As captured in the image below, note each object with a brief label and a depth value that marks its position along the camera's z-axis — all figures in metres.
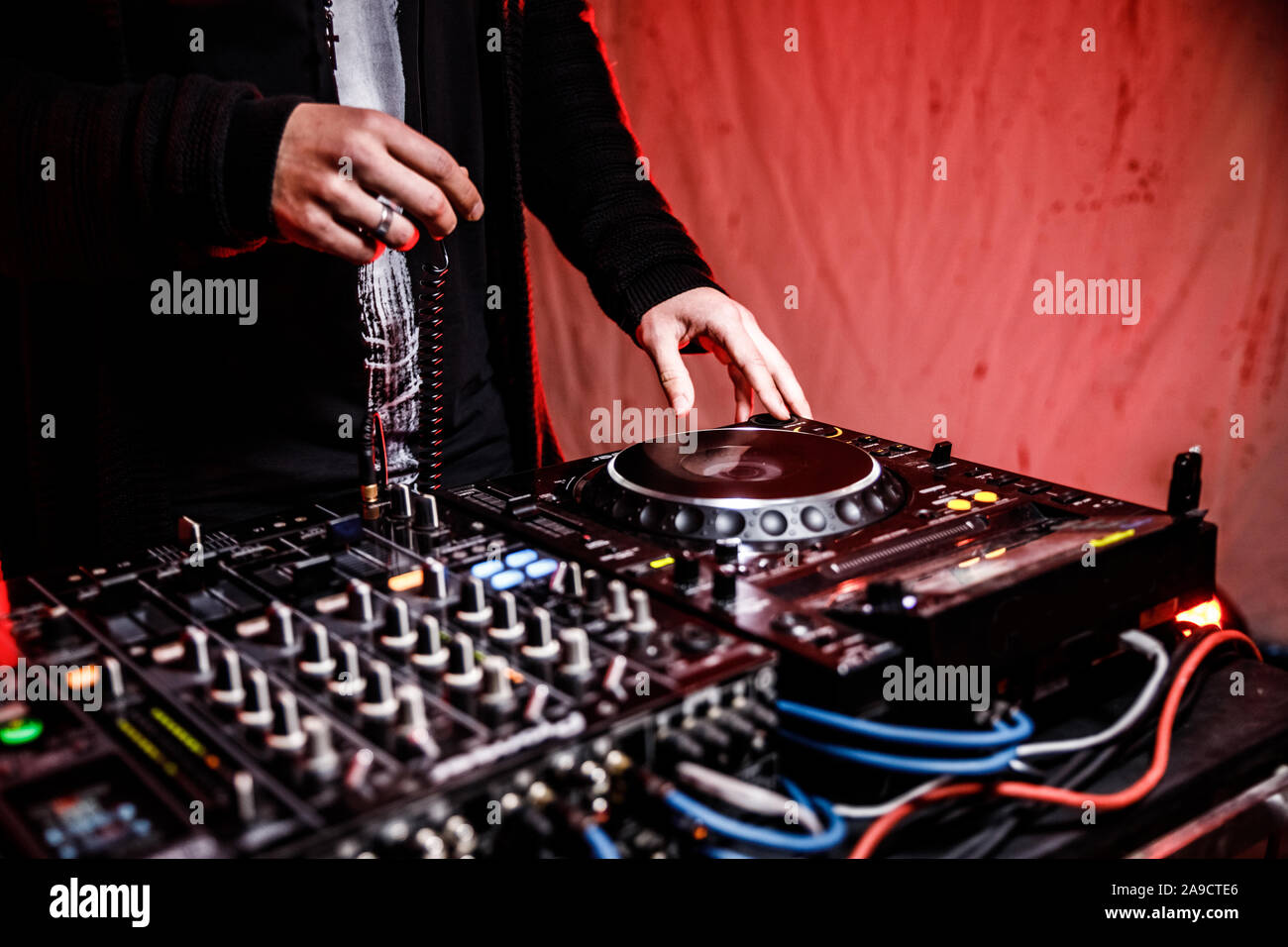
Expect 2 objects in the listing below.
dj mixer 0.75
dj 1.14
